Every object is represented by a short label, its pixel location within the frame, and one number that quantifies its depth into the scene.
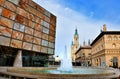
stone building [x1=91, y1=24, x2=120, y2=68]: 24.71
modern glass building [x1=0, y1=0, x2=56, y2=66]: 15.74
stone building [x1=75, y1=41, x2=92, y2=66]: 46.30
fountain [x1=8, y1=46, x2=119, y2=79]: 5.50
